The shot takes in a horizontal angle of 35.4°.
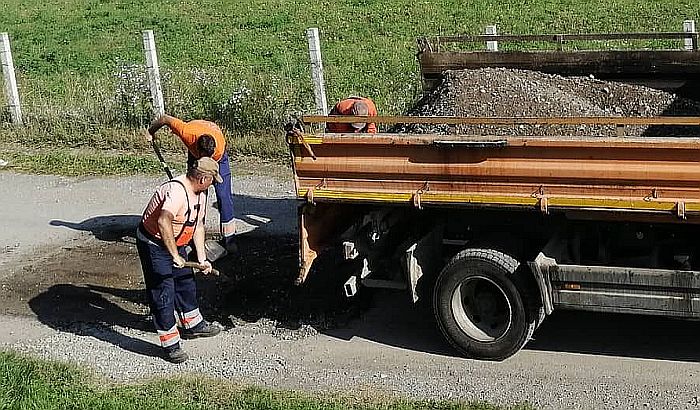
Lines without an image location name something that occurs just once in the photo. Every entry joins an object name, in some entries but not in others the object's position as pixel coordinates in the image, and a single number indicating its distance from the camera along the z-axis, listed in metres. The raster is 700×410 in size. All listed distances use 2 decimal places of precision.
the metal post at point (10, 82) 15.61
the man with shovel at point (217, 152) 9.16
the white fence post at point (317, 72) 13.07
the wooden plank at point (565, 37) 8.96
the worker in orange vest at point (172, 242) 6.97
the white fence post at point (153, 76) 14.30
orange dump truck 6.07
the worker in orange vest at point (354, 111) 8.39
